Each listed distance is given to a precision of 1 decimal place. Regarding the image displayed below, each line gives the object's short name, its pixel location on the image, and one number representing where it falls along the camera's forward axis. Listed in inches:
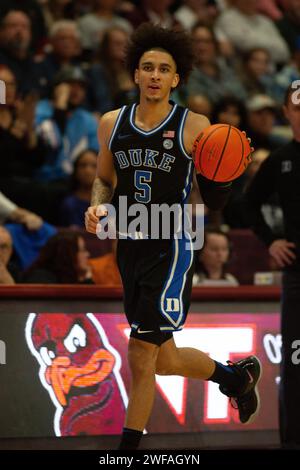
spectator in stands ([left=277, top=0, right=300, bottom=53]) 727.0
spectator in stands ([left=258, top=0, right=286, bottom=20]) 738.3
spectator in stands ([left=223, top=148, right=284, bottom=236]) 471.4
